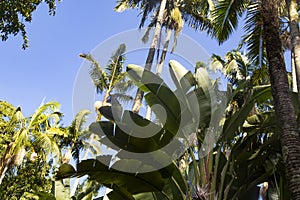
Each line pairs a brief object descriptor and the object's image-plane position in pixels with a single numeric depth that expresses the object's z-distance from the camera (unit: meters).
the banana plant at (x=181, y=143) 6.07
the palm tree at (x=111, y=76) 15.34
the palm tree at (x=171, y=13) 15.56
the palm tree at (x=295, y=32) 8.00
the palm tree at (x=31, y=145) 13.79
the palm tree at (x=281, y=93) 4.59
